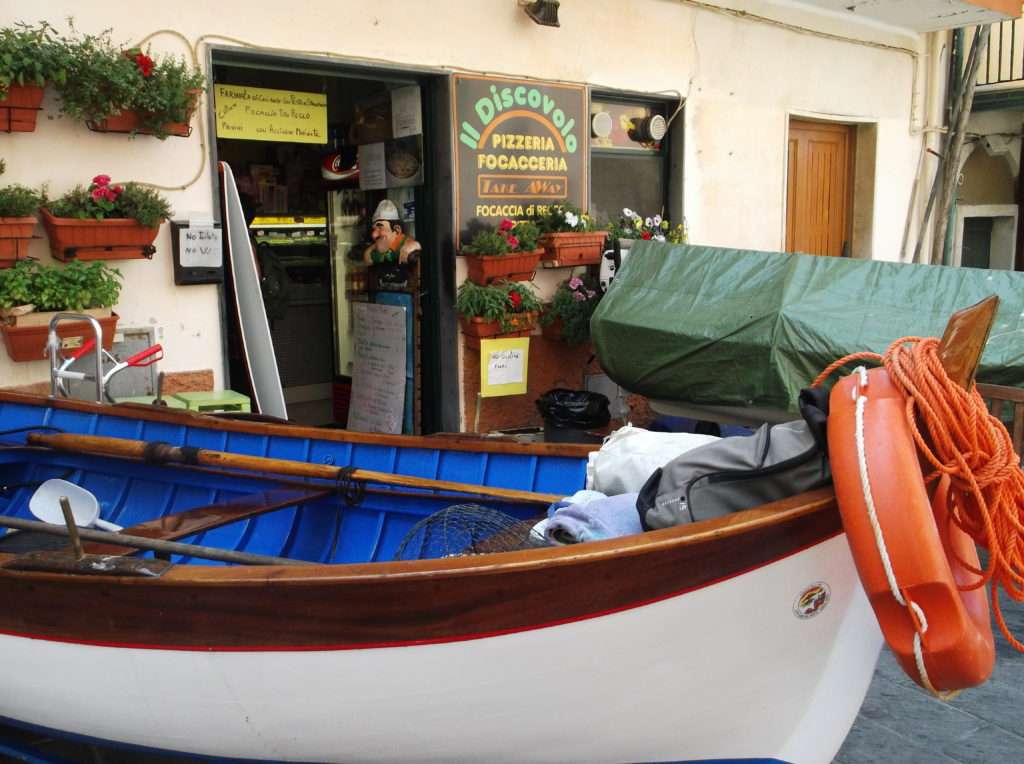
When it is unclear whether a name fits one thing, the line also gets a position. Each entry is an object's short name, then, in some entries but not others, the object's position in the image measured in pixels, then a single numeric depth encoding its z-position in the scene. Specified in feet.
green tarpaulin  18.28
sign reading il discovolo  22.47
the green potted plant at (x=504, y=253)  21.94
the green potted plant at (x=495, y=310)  22.08
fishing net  10.73
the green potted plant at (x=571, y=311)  23.95
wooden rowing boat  8.41
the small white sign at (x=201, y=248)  18.51
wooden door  30.83
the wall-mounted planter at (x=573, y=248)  23.36
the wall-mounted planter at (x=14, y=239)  15.84
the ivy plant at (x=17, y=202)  15.88
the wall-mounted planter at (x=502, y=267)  22.13
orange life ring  7.55
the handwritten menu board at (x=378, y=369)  23.95
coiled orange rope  7.96
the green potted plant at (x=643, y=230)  24.81
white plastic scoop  13.70
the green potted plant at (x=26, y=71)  15.34
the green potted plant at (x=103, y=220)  16.60
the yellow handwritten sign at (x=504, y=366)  22.74
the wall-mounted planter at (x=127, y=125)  16.99
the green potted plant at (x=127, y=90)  16.20
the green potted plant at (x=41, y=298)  15.96
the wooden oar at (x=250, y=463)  12.45
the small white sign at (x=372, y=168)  24.13
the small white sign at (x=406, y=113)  22.47
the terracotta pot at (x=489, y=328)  22.34
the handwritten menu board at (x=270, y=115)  20.56
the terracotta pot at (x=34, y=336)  16.05
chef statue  23.11
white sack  10.98
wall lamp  22.81
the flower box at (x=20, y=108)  15.78
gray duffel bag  8.83
